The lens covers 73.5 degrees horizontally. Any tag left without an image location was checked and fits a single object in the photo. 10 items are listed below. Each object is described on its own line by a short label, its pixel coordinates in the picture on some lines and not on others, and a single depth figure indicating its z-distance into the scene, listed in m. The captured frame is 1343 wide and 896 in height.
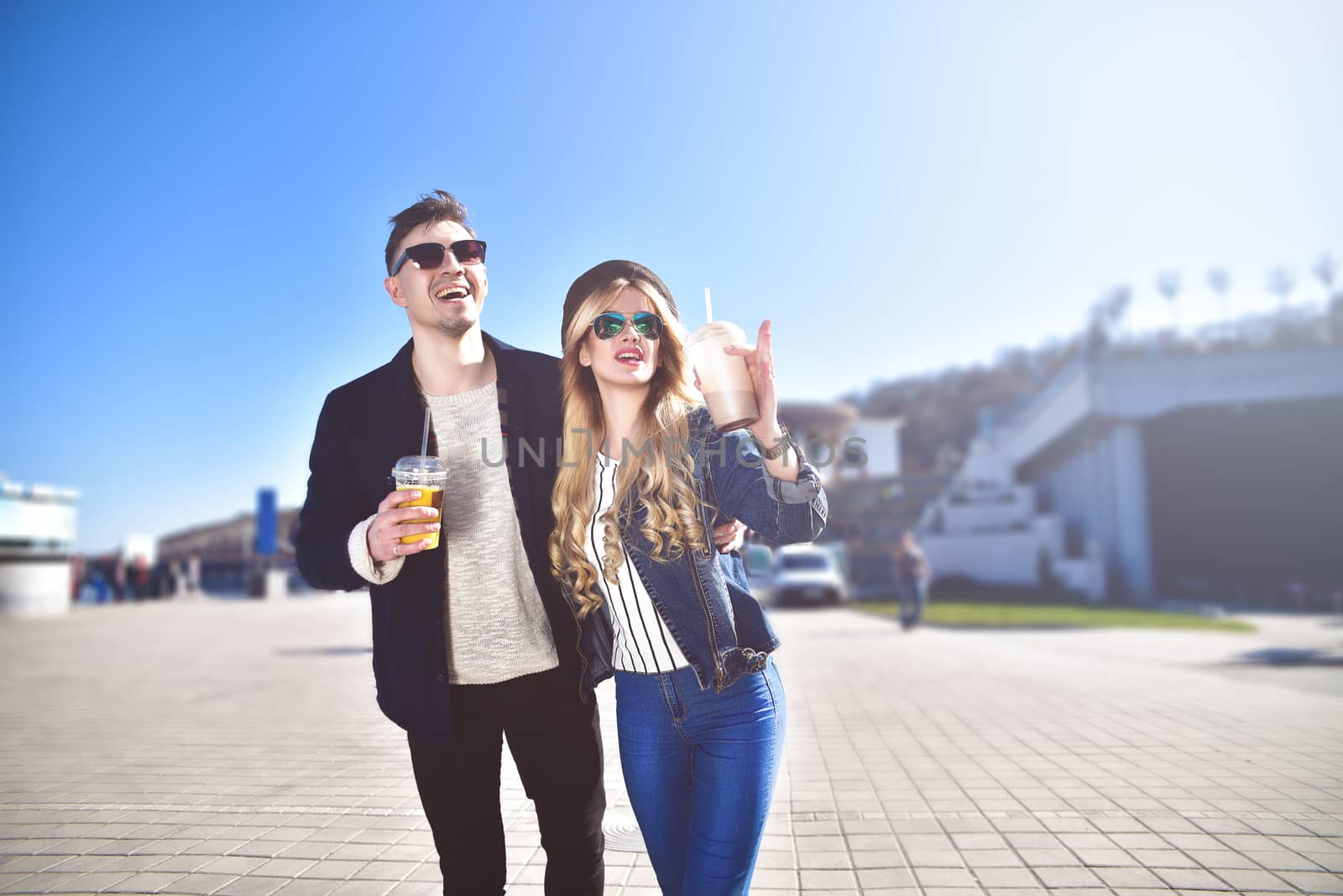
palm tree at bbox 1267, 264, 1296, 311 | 42.31
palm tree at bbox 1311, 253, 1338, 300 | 42.31
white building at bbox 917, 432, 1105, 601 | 32.41
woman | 2.06
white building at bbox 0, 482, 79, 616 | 24.78
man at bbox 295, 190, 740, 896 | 2.36
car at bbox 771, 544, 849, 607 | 26.75
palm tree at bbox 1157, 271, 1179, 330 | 50.81
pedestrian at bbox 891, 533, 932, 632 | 16.61
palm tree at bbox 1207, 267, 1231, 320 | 50.44
